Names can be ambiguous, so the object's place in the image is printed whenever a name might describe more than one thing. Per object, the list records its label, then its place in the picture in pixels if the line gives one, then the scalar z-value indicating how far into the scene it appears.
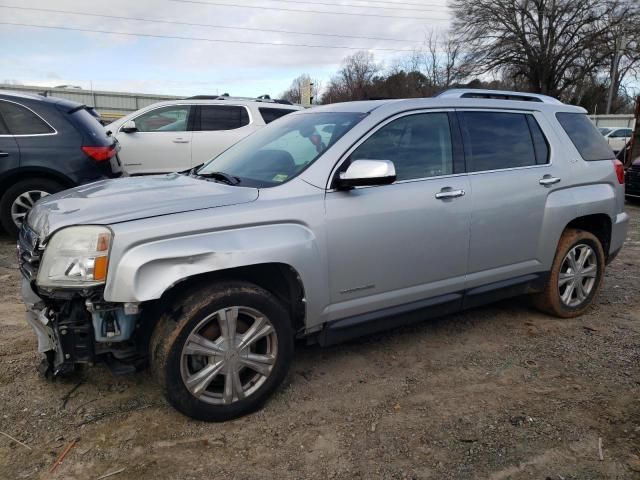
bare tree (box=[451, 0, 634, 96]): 38.12
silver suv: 2.56
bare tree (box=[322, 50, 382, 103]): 54.56
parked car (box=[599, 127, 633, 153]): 22.83
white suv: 8.12
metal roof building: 26.14
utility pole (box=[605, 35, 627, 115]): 36.41
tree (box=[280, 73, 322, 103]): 63.35
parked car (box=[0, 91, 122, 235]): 6.00
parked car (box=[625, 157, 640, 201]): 10.73
